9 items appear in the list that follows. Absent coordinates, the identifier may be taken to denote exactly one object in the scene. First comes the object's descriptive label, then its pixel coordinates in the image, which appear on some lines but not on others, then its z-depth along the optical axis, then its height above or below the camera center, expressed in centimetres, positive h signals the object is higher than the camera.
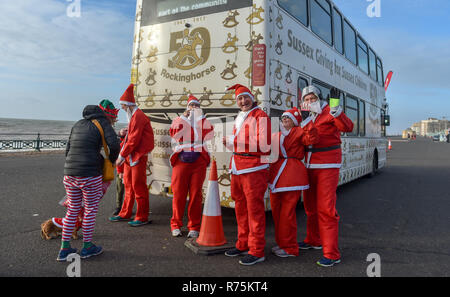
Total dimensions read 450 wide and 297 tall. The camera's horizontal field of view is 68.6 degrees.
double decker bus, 453 +127
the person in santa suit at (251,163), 357 -24
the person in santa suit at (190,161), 443 -26
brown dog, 421 -111
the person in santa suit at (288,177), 367 -40
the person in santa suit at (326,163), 354 -24
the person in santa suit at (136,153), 475 -15
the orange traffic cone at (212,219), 404 -97
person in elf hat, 452 +14
